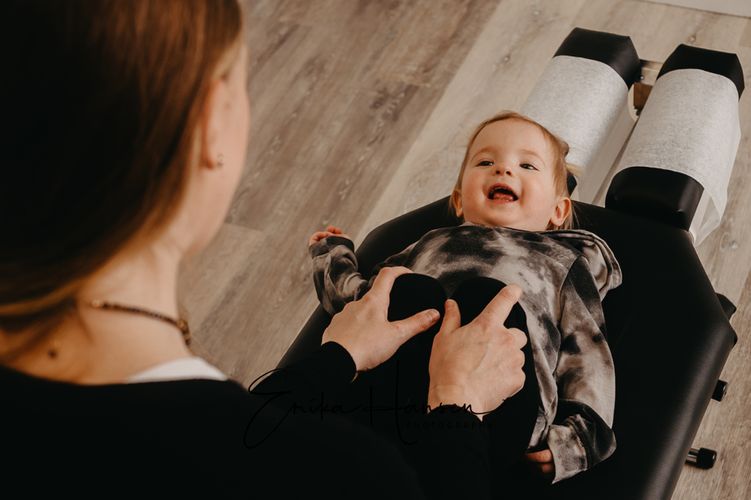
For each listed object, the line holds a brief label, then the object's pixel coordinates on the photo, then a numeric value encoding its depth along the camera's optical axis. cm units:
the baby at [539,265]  174
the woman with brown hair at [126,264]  96
